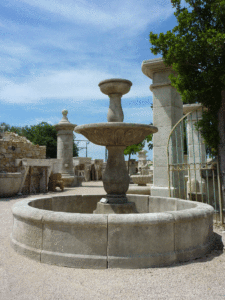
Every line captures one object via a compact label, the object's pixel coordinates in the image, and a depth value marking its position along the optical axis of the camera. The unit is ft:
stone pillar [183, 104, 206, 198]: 30.48
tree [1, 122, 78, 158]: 107.76
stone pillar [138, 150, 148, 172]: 76.29
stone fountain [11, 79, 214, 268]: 9.81
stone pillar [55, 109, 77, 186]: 52.49
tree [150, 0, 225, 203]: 17.03
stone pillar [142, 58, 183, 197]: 22.18
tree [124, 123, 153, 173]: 86.38
